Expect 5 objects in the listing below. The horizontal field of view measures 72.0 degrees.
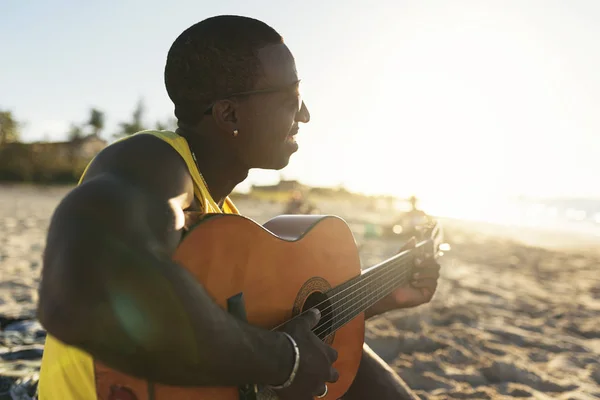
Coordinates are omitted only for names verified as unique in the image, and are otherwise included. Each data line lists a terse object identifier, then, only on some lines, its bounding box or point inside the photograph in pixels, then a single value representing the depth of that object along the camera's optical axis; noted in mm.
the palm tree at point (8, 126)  40719
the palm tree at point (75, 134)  51250
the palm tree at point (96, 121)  56031
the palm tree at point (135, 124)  51578
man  884
